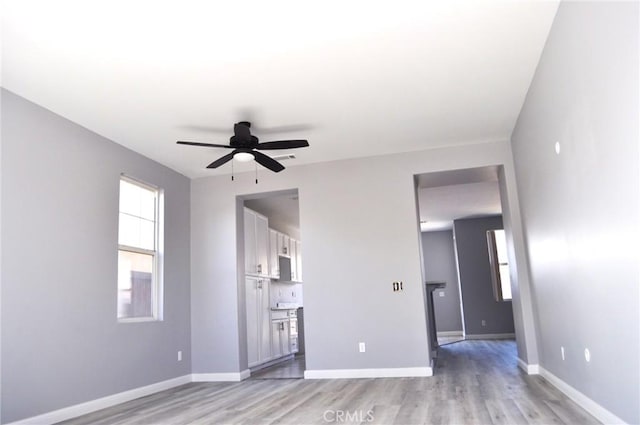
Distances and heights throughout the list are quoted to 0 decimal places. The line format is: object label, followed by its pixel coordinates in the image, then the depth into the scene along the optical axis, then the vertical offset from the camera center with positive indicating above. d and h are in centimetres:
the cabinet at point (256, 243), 666 +88
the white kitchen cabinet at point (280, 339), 734 -55
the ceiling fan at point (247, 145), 432 +143
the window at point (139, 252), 506 +64
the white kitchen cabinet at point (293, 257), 902 +85
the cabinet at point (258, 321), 648 -22
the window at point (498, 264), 1030 +58
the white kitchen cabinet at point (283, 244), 834 +103
